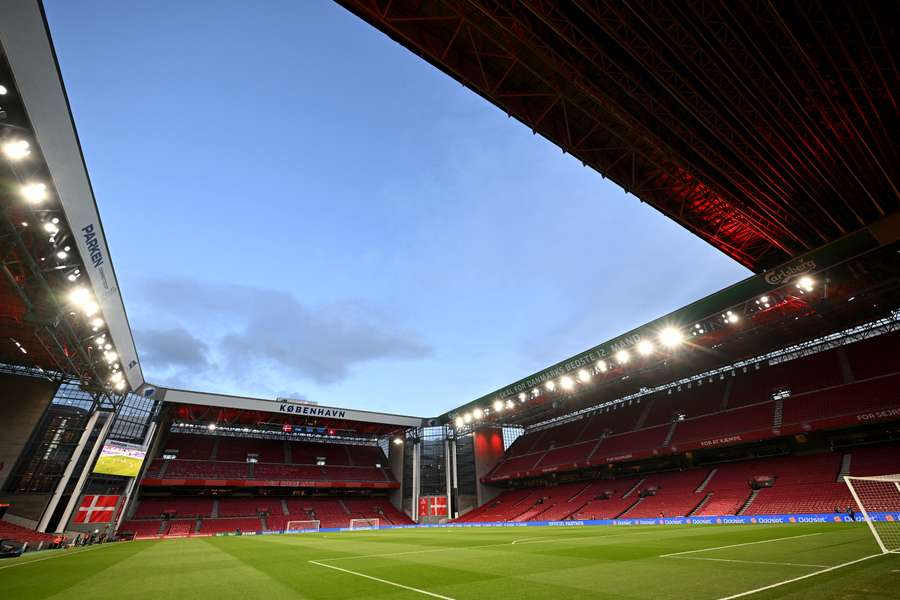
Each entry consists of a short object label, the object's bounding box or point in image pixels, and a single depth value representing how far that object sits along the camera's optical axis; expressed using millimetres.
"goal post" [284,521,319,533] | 43219
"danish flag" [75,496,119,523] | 31947
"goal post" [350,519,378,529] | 46500
